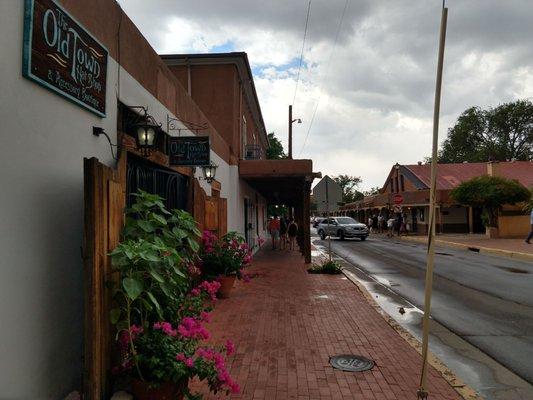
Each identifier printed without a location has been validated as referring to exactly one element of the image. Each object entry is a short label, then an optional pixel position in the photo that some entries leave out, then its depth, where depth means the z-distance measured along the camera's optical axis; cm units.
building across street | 2896
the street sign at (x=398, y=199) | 3269
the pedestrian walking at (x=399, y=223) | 3503
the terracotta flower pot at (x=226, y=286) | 856
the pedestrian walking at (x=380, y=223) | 4062
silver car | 3027
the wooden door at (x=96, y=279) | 348
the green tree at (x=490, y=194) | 2594
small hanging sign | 718
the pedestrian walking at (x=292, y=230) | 2123
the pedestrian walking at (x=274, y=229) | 2247
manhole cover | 495
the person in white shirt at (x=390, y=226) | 3434
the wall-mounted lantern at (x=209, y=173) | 984
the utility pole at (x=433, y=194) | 363
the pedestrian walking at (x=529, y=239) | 2134
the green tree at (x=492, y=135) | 5766
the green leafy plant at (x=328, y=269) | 1289
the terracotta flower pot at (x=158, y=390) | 344
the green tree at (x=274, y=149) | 4152
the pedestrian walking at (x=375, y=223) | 4321
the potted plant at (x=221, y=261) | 851
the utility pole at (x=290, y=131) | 2883
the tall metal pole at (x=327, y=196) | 1348
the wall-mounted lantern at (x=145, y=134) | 539
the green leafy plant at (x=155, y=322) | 341
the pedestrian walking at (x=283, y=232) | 2284
